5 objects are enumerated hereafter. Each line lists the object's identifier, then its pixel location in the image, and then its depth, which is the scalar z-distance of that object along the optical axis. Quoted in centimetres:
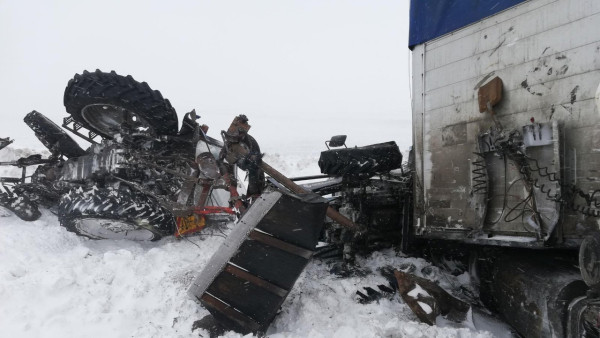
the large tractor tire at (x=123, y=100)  567
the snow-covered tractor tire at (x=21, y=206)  623
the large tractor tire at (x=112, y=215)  500
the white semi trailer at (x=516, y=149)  344
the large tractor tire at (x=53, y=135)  729
